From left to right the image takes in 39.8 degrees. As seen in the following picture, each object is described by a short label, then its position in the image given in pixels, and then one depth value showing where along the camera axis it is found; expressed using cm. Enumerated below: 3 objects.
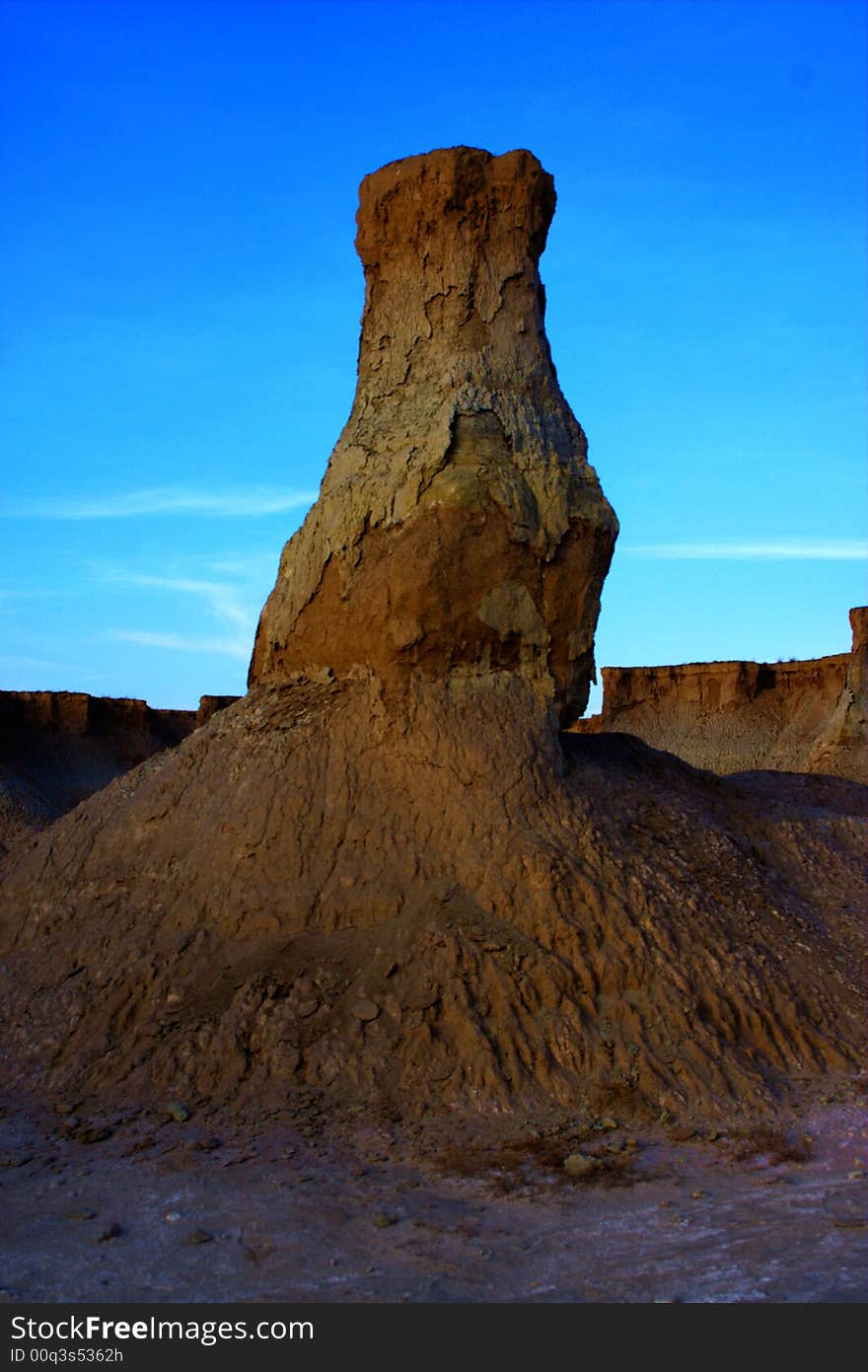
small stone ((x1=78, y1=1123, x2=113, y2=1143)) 671
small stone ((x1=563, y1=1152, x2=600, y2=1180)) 612
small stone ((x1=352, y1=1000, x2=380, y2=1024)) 743
